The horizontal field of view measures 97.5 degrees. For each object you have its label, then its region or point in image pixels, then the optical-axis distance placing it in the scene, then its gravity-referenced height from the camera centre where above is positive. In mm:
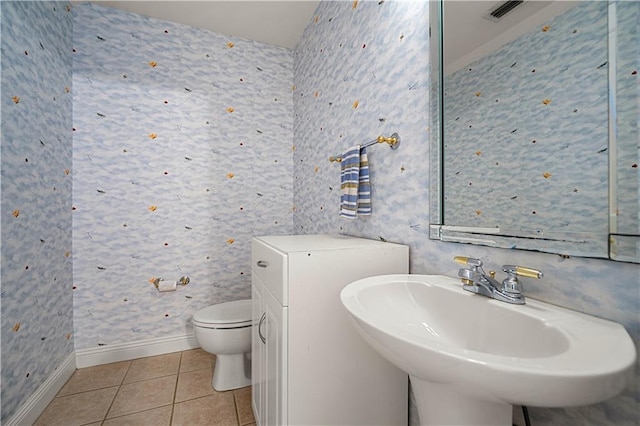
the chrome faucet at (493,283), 691 -190
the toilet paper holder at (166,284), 2025 -538
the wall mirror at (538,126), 604 +228
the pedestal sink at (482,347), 403 -256
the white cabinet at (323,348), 938 -479
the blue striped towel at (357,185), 1352 +124
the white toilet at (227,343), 1617 -773
